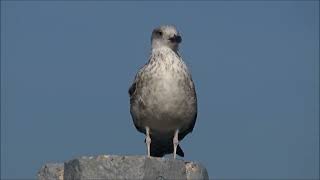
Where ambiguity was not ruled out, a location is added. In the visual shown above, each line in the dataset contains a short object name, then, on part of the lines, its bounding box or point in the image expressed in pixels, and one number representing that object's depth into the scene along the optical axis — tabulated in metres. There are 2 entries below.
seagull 12.48
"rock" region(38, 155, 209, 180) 10.39
